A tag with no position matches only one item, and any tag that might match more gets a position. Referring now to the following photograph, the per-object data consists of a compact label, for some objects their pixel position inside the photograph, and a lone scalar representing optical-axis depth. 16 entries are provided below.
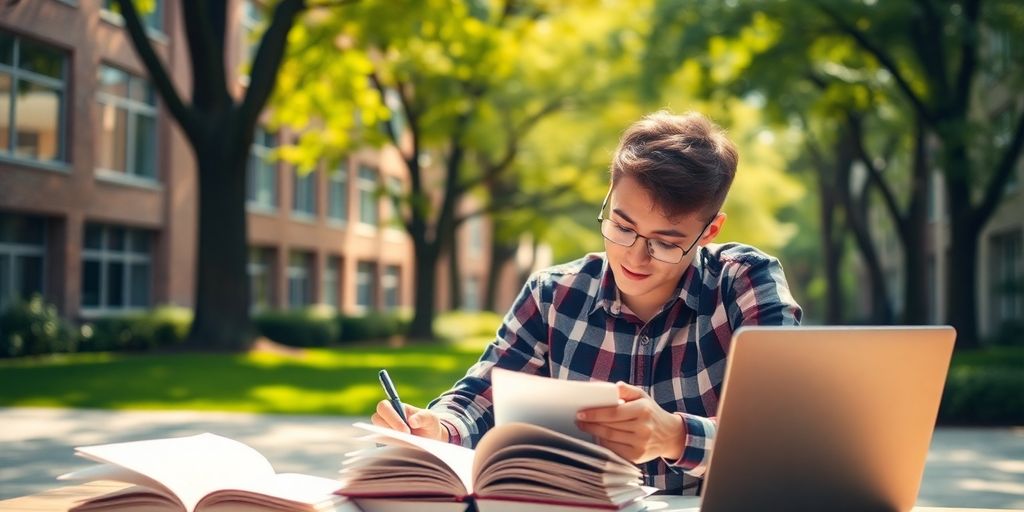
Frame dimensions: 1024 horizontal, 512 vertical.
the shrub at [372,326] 28.89
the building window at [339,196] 33.59
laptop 1.86
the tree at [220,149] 15.89
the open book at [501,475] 2.02
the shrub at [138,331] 19.27
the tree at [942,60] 17.22
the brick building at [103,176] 18.53
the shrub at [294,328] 24.72
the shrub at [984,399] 10.88
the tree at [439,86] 18.47
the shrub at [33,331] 16.88
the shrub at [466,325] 28.66
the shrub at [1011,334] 24.91
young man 2.56
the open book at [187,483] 2.03
